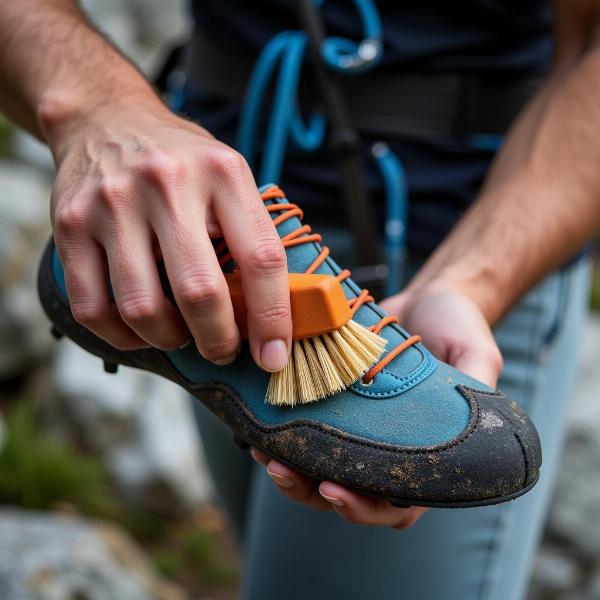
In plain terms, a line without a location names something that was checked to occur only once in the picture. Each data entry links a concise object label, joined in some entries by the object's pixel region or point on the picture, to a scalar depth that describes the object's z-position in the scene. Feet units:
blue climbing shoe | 3.12
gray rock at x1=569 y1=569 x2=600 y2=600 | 9.73
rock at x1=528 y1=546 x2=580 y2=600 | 10.09
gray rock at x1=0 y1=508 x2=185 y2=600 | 6.95
